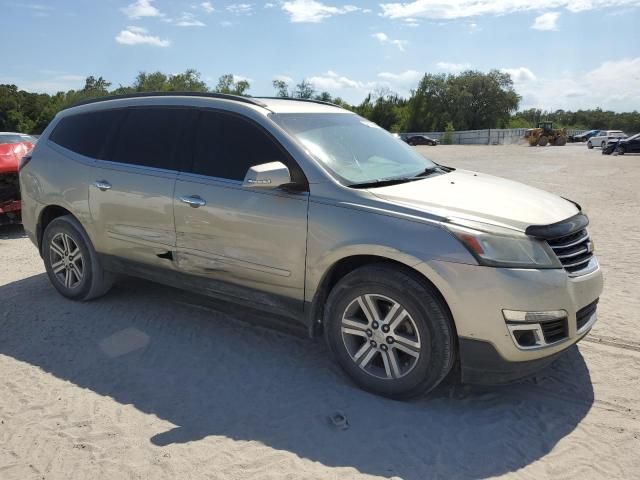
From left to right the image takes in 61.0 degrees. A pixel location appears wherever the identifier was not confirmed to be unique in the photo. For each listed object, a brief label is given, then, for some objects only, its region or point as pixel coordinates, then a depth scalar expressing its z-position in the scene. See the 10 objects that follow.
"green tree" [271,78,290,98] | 80.85
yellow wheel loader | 51.41
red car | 8.32
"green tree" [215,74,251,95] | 81.04
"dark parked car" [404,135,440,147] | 58.12
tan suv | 3.11
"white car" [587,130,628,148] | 44.25
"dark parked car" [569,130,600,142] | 66.21
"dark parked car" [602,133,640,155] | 32.94
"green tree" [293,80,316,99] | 77.62
